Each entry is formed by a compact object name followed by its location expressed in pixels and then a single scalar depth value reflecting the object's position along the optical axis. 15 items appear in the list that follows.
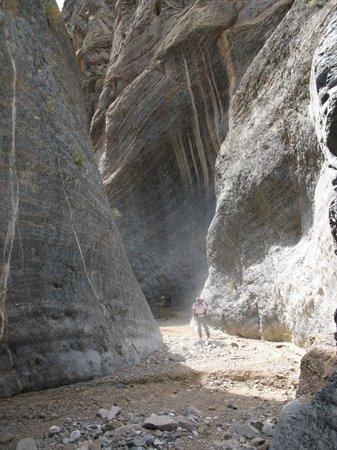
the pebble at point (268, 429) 4.13
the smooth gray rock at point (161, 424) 4.42
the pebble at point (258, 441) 3.91
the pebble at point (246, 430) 4.18
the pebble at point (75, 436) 4.38
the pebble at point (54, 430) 4.55
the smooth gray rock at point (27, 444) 4.15
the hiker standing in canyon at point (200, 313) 12.61
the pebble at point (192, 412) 4.93
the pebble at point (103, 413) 5.04
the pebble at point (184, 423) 4.47
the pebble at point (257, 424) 4.37
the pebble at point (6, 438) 4.35
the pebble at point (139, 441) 4.01
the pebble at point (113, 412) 4.98
